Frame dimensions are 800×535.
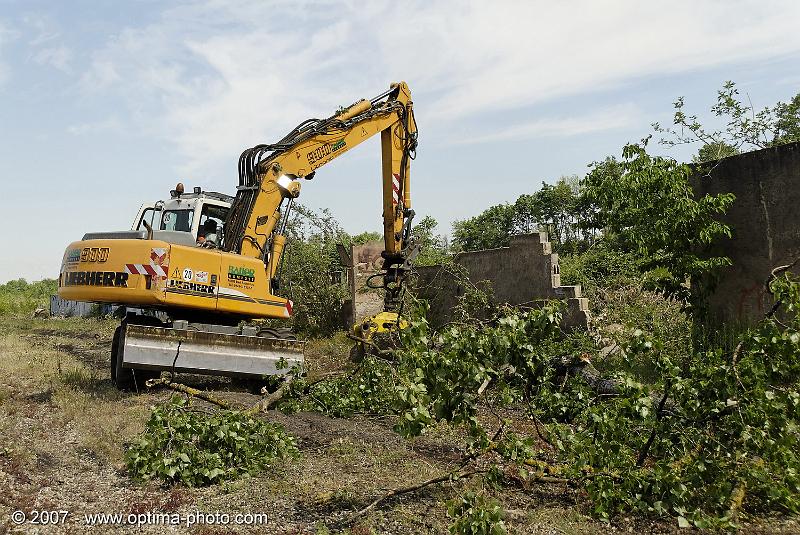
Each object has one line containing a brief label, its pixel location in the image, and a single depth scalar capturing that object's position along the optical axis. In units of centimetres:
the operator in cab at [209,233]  976
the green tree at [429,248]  1529
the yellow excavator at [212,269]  819
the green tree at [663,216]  812
